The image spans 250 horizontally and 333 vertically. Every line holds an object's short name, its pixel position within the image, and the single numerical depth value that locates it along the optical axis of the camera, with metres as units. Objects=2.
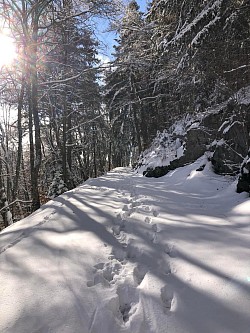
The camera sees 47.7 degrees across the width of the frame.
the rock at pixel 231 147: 7.45
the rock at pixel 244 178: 5.56
